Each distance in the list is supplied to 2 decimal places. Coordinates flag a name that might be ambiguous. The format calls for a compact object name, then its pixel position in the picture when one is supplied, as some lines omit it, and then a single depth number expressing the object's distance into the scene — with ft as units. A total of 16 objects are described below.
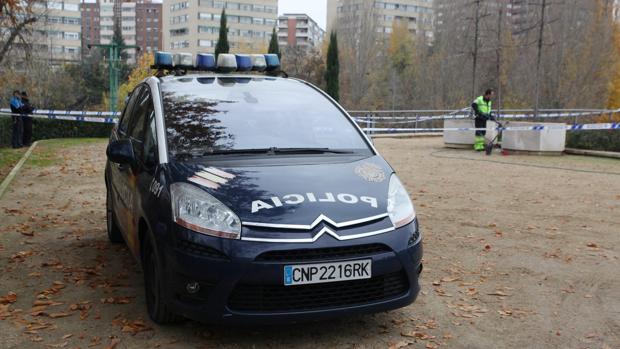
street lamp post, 105.64
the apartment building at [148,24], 504.02
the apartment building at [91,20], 553.64
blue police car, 11.69
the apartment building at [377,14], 221.66
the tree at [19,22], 37.62
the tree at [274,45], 147.74
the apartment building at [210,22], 352.08
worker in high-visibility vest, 55.26
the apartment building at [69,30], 328.54
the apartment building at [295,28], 469.57
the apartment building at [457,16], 163.42
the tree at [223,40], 125.89
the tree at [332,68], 143.74
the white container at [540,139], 51.96
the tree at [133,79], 146.92
